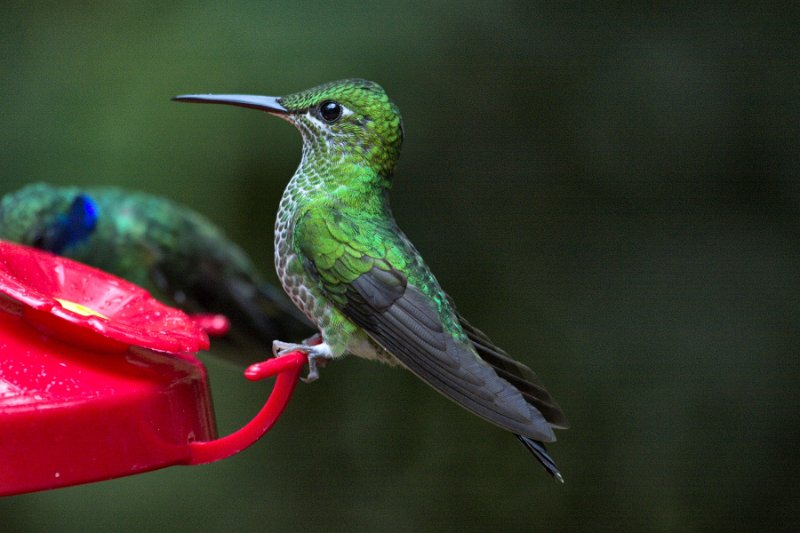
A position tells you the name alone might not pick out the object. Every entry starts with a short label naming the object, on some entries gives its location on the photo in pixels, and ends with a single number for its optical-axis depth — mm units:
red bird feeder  1611
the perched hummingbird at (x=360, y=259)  1635
